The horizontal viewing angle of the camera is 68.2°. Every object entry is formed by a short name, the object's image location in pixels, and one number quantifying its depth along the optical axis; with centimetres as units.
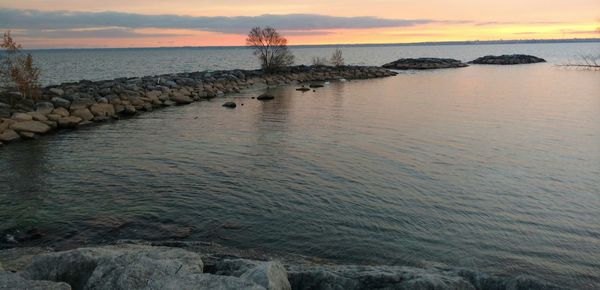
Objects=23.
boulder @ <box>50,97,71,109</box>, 2914
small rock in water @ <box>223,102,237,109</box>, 3600
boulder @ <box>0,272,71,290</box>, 598
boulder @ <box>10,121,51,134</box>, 2384
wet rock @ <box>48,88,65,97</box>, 3199
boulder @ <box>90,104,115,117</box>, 2995
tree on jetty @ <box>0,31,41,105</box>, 2911
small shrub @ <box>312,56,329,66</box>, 7693
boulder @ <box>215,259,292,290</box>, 642
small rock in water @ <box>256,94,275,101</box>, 4125
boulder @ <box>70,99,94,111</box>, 2927
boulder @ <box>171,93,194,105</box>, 3888
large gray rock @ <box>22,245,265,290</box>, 607
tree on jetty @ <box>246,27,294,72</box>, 6075
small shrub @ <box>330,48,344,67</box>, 7756
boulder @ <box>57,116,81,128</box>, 2669
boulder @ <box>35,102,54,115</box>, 2728
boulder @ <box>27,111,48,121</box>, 2584
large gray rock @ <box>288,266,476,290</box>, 688
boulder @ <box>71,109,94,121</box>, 2835
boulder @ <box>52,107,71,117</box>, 2750
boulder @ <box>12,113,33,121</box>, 2500
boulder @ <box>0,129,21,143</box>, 2255
